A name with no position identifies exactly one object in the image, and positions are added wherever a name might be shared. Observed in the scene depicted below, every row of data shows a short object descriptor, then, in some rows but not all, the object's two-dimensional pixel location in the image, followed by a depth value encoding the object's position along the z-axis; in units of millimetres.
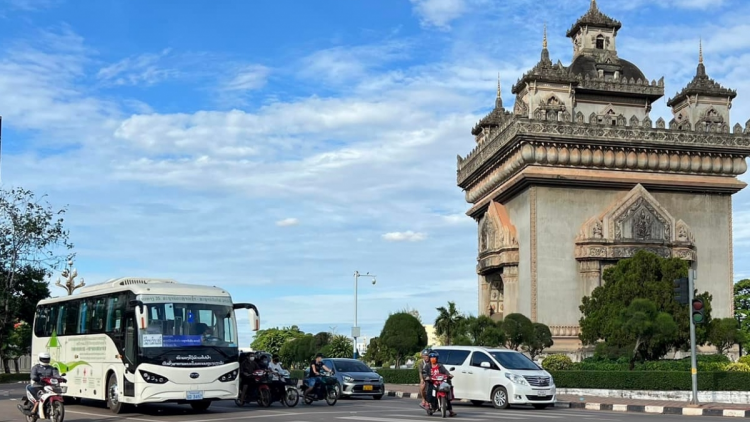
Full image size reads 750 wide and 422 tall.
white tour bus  19969
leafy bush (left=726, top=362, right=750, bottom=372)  30820
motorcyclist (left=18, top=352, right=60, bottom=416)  17547
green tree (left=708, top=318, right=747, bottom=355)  38094
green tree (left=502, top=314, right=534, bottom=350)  37469
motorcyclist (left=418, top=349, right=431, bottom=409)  20453
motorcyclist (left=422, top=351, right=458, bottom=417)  20244
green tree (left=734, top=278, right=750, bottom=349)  71000
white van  23375
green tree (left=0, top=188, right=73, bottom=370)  54969
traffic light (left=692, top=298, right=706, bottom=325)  23784
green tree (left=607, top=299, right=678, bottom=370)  32250
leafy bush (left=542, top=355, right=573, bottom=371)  34812
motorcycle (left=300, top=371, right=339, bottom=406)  24922
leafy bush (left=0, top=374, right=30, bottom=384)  51662
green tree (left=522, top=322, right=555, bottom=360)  37969
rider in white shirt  24266
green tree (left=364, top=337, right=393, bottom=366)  54594
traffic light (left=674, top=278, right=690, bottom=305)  24391
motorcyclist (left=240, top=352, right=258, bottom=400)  23766
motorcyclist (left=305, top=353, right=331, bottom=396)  25094
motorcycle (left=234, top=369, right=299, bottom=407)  23750
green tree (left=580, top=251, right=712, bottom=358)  36094
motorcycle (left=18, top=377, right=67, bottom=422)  17281
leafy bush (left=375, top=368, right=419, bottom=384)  39344
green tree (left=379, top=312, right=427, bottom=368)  46562
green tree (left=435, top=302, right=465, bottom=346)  51925
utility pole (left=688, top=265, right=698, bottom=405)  23744
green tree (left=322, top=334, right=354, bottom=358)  78081
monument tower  43094
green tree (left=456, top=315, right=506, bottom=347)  36969
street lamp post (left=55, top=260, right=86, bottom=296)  57625
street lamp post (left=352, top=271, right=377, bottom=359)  53028
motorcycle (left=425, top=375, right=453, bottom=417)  20080
